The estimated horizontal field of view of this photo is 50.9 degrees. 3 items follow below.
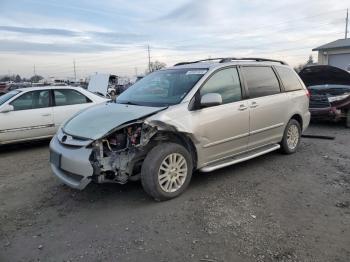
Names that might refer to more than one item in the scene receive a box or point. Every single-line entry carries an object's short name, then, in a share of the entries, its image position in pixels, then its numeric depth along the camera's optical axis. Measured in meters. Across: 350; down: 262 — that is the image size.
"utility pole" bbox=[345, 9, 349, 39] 48.02
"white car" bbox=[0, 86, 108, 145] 7.91
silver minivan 4.45
